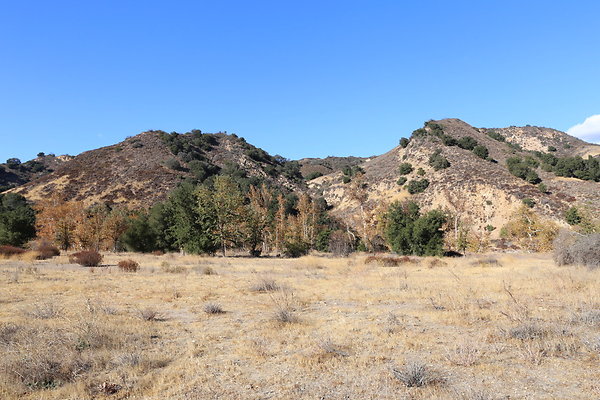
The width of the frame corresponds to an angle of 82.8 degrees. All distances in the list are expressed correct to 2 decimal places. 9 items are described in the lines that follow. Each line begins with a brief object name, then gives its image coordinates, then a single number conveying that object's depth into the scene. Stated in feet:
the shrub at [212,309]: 37.06
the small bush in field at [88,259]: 85.46
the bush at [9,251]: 101.78
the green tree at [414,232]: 127.75
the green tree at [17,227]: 134.10
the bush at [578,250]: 64.80
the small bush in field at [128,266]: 75.66
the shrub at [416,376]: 18.31
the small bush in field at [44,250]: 104.80
